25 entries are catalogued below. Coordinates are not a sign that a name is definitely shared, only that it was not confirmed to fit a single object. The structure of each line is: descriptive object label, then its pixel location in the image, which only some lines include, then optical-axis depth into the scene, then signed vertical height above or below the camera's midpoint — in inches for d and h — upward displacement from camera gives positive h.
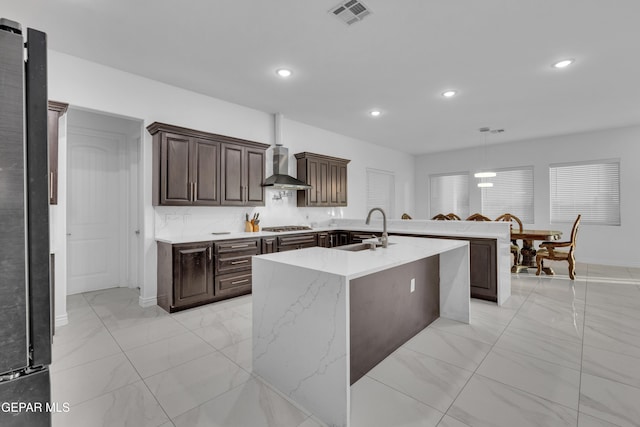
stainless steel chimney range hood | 193.2 +31.6
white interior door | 170.6 +0.7
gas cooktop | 191.9 -10.7
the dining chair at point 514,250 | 218.8 -28.4
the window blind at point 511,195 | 286.2 +16.8
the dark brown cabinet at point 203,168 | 144.4 +23.7
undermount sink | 110.1 -13.4
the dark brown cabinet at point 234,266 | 152.0 -28.2
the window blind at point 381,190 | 301.5 +23.0
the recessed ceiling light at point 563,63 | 132.1 +66.9
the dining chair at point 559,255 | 196.7 -29.3
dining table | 198.1 -22.2
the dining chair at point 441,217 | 258.0 -4.8
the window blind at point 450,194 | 328.5 +20.2
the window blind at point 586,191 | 247.0 +17.2
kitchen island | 66.7 -28.7
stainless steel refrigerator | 28.0 -1.9
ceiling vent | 96.0 +66.9
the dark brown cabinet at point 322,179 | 214.4 +25.2
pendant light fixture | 230.3 +68.1
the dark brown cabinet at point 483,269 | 148.3 -29.3
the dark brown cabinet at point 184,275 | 137.0 -29.9
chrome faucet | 102.5 -10.1
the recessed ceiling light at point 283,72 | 141.9 +67.5
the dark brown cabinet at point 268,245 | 169.8 -18.9
